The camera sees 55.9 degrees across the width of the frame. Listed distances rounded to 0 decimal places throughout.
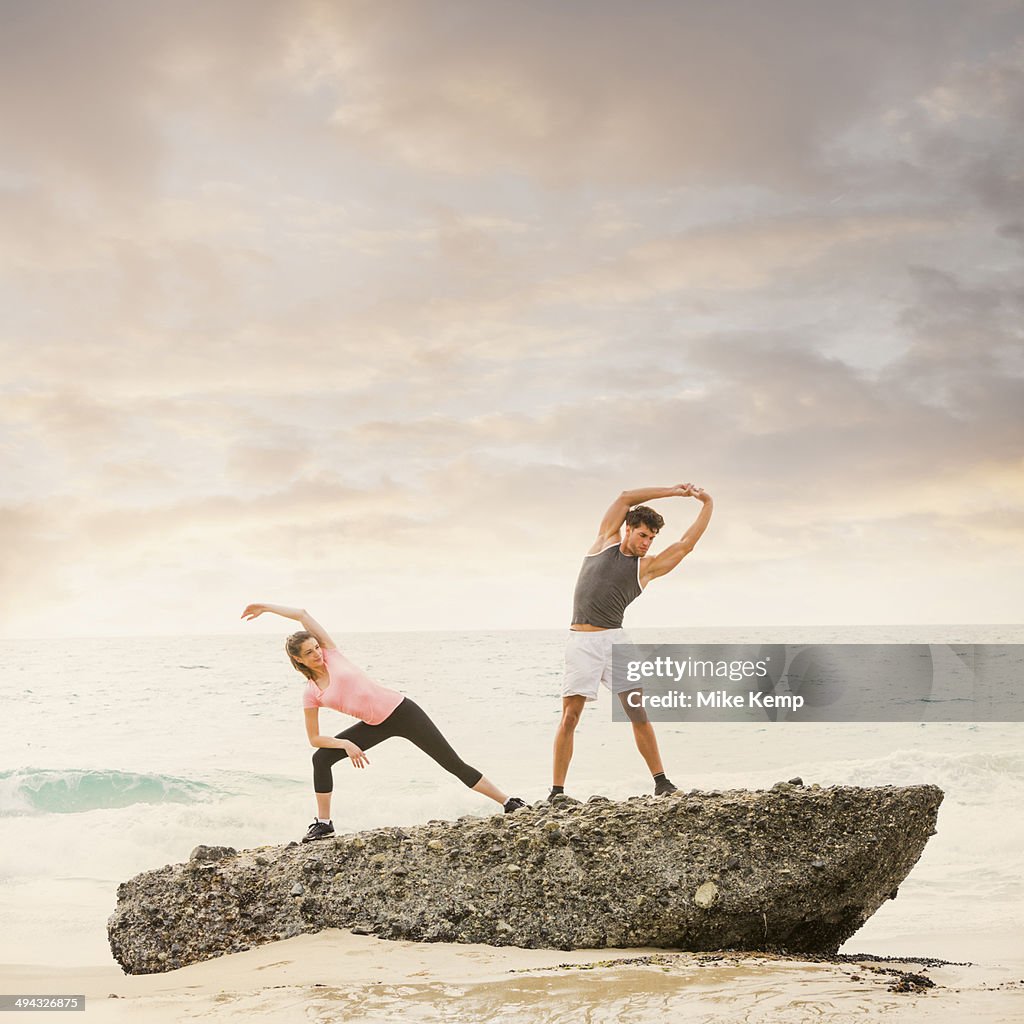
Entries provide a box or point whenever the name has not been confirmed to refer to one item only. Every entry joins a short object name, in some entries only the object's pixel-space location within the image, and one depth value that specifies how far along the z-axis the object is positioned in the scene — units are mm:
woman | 6359
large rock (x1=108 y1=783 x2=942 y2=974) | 5535
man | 6535
